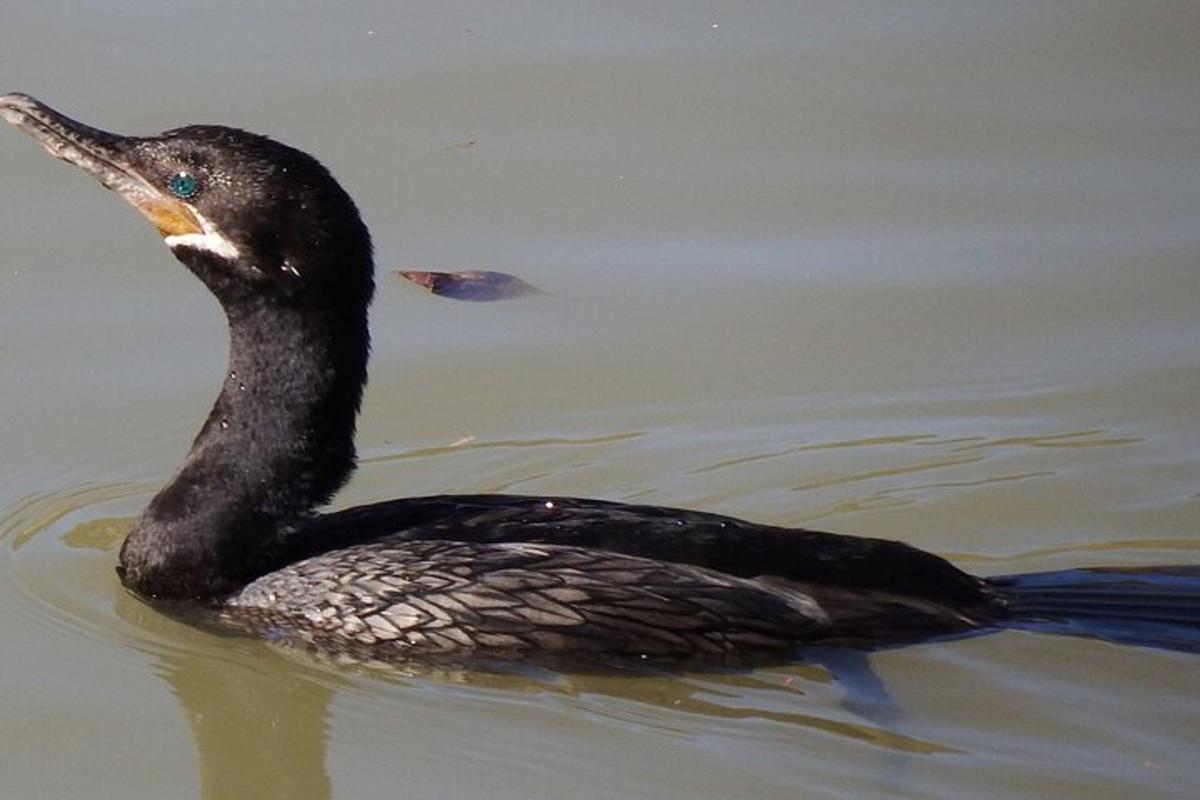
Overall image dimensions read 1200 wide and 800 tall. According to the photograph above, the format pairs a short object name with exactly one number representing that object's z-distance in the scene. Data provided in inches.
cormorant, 621.3
